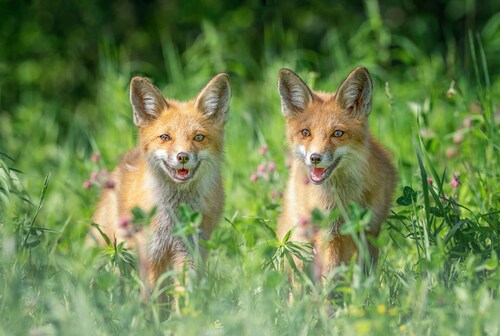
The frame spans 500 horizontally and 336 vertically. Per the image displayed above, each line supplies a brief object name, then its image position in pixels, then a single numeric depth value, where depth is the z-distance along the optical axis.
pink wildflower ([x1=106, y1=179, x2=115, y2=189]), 11.11
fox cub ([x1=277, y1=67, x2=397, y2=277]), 9.75
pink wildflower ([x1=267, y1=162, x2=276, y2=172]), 11.85
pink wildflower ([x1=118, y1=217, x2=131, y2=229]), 8.90
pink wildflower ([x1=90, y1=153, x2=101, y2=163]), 13.04
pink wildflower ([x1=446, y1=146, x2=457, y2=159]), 13.05
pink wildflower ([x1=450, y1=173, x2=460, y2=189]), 10.55
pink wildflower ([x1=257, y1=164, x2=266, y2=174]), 11.87
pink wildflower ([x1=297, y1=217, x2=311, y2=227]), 9.17
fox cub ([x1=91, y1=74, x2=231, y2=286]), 9.98
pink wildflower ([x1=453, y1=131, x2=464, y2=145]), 12.91
